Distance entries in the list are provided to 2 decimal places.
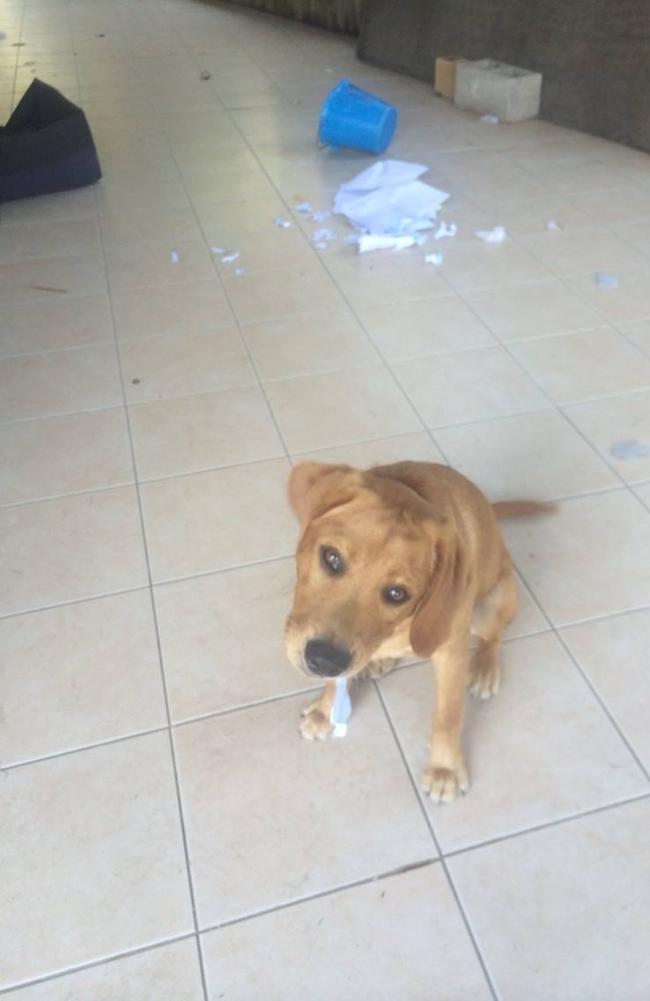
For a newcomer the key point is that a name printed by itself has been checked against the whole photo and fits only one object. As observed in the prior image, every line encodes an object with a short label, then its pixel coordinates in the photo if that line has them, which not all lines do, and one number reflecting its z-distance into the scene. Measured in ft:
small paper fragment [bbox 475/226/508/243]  11.80
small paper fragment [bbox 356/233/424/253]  11.60
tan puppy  4.00
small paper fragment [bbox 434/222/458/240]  11.93
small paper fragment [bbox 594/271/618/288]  10.58
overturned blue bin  14.23
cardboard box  16.99
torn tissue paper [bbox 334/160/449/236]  12.05
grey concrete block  15.64
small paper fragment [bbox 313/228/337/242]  12.01
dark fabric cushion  12.77
